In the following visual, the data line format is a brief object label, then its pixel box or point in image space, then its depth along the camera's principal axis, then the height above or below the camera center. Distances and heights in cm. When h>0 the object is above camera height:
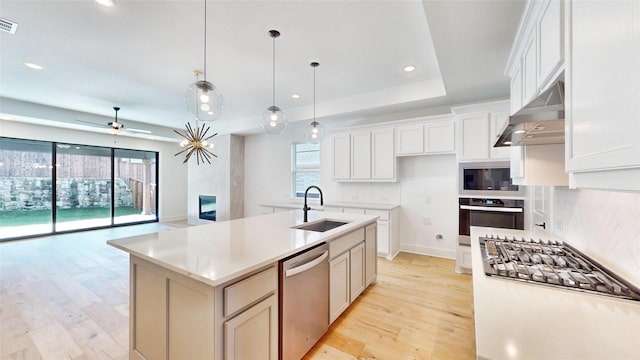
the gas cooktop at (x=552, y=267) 112 -46
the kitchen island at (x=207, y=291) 131 -65
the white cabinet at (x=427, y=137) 401 +71
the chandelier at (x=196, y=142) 348 +51
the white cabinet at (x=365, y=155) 450 +45
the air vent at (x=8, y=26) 240 +148
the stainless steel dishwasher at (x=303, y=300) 168 -89
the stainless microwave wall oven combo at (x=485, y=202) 333 -29
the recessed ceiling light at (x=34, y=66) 332 +149
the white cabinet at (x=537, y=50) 126 +82
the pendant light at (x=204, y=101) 219 +70
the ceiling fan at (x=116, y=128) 493 +103
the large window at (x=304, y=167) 592 +28
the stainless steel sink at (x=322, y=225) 272 -52
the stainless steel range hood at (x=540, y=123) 114 +29
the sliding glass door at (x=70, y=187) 548 -22
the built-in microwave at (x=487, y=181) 338 -1
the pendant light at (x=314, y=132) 342 +64
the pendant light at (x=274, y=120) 292 +69
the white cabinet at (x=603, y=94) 62 +25
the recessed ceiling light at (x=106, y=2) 216 +151
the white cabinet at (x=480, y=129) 340 +71
